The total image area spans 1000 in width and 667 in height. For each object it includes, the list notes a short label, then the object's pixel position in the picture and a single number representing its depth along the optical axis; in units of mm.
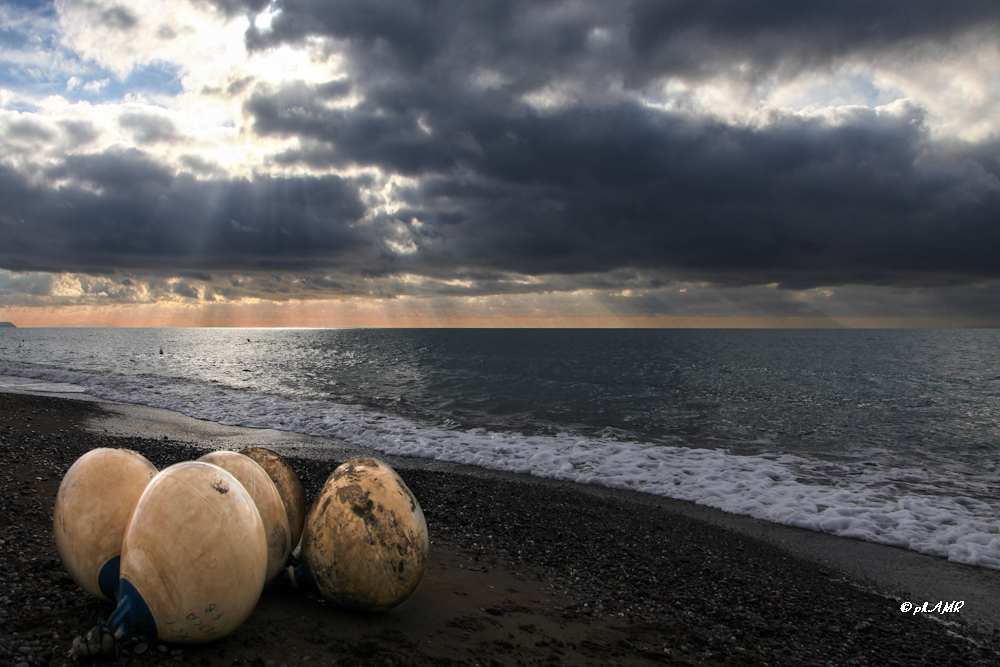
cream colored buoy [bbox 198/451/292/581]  4074
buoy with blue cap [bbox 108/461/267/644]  3180
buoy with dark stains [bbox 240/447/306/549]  4648
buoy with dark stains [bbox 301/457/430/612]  3975
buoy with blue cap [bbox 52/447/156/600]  3570
